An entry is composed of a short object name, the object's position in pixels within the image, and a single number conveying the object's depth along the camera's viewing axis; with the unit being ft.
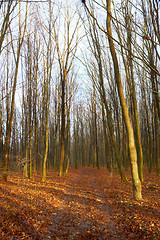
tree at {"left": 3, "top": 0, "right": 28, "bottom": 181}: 32.70
